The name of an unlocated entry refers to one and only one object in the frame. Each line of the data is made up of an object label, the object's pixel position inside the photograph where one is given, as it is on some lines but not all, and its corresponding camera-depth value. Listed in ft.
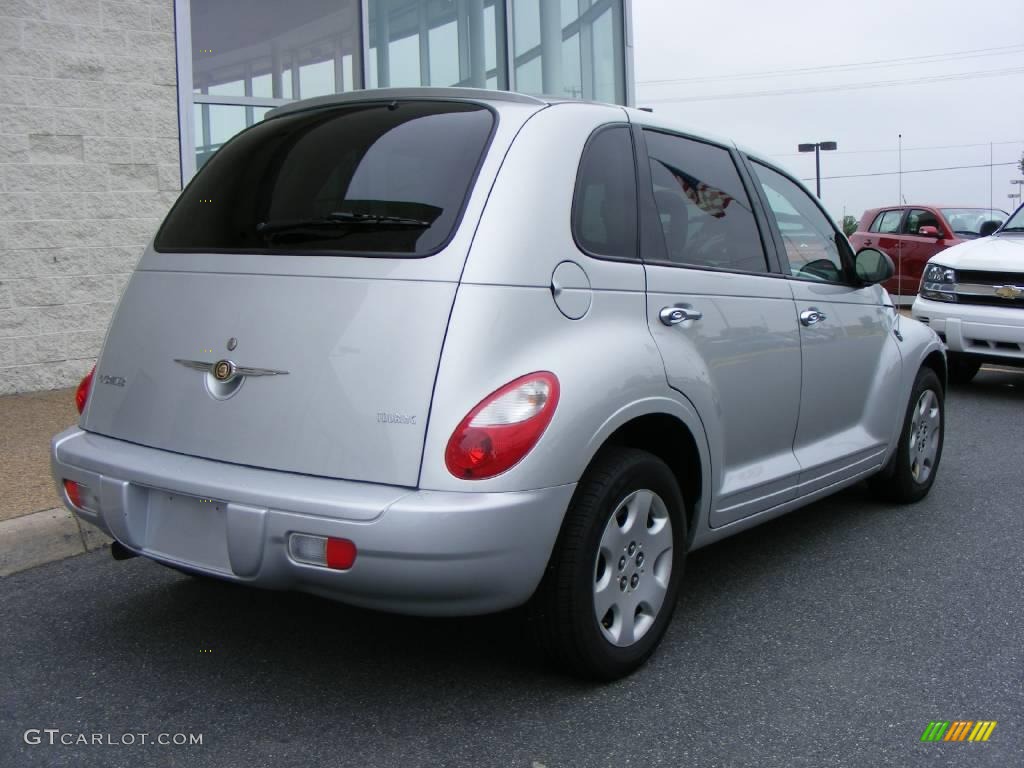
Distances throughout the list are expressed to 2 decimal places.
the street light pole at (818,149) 146.45
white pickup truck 28.86
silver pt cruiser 9.46
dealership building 24.89
